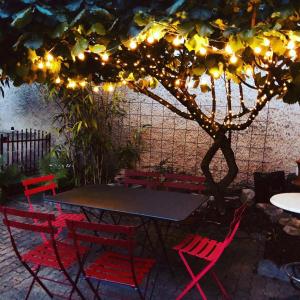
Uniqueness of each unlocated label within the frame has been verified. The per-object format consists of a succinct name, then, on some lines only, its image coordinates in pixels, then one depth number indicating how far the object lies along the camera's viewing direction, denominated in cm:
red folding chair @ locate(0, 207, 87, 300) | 293
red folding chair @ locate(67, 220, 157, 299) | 264
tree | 206
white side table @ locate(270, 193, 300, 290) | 344
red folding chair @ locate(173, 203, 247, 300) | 319
